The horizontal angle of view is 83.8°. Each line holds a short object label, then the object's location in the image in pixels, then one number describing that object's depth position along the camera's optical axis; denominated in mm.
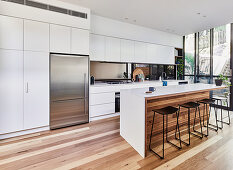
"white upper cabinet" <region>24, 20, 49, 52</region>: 2586
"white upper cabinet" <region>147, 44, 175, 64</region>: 4836
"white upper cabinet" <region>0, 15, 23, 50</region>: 2408
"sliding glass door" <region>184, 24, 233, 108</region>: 4373
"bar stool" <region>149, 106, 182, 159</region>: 1956
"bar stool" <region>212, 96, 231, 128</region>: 3056
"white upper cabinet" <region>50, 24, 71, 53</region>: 2834
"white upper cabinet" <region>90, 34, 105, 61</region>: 3637
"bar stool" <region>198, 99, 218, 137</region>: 2715
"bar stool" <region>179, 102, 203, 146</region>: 2346
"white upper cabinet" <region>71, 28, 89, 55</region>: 3070
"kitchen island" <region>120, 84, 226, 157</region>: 1929
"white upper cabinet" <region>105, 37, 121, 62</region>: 3896
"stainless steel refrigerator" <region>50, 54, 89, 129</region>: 2887
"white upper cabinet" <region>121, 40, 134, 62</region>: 4188
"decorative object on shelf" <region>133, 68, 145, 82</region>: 4657
